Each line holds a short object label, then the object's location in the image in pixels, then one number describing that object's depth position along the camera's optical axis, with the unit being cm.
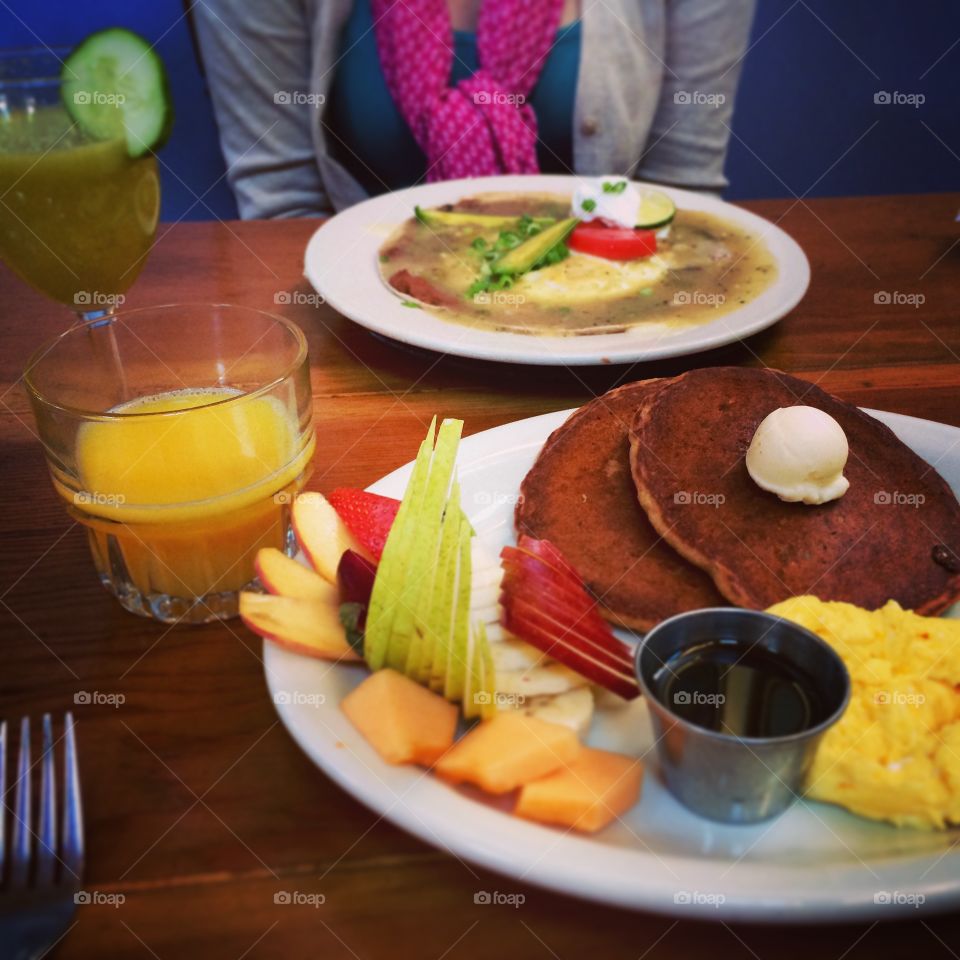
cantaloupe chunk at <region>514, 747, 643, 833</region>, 26
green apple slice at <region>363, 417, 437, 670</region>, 29
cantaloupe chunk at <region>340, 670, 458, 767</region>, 27
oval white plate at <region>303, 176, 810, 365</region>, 47
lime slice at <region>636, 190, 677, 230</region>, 63
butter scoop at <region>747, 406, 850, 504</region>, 35
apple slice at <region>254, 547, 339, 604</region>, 32
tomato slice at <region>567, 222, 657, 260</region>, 61
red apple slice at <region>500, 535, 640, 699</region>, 30
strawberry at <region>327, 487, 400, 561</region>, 34
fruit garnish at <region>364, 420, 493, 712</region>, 28
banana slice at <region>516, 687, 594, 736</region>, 29
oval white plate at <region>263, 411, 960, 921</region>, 24
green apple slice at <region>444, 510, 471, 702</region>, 28
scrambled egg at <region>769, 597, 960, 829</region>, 26
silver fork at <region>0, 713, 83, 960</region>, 24
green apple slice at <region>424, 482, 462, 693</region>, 28
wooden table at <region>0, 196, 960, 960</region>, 25
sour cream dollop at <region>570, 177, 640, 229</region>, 63
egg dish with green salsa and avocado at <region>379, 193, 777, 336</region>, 53
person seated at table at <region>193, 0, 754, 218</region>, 84
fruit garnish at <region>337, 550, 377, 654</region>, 30
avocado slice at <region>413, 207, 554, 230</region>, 65
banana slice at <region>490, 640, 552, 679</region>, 30
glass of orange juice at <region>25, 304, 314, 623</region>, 33
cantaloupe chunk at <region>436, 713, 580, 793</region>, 26
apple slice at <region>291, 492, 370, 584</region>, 33
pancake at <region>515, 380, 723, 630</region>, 34
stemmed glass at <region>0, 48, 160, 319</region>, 40
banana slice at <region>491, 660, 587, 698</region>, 30
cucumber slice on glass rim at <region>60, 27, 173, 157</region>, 40
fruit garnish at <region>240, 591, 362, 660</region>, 30
